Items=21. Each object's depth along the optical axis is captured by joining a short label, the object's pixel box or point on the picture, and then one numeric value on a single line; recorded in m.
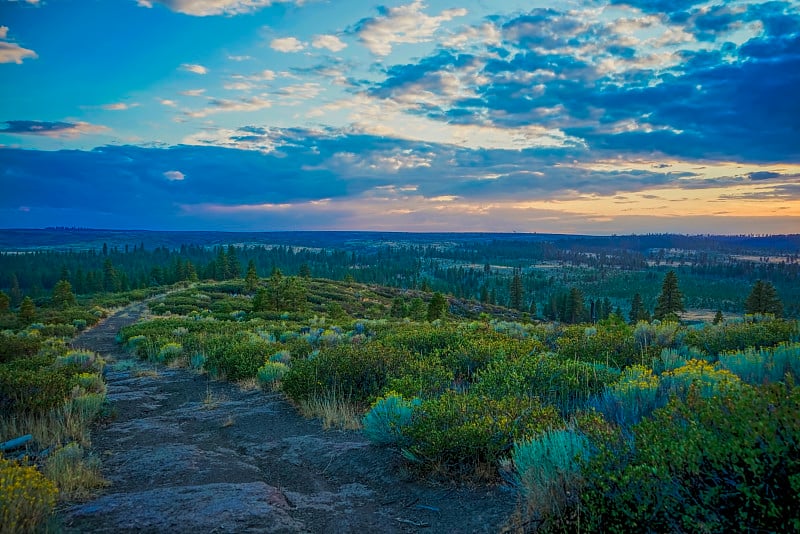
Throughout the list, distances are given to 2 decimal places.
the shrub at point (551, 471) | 3.67
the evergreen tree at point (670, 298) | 50.47
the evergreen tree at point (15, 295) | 87.00
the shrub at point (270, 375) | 10.70
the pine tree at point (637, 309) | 65.90
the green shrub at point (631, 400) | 5.01
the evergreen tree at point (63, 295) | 47.50
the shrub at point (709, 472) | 2.85
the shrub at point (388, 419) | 6.14
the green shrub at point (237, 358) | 11.73
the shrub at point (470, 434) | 5.20
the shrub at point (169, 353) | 15.11
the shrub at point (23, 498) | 3.64
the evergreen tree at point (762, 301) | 41.72
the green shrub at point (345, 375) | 8.82
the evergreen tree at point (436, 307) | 43.34
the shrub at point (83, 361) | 12.48
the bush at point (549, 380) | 6.88
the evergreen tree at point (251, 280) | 56.56
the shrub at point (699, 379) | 4.53
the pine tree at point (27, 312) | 31.50
